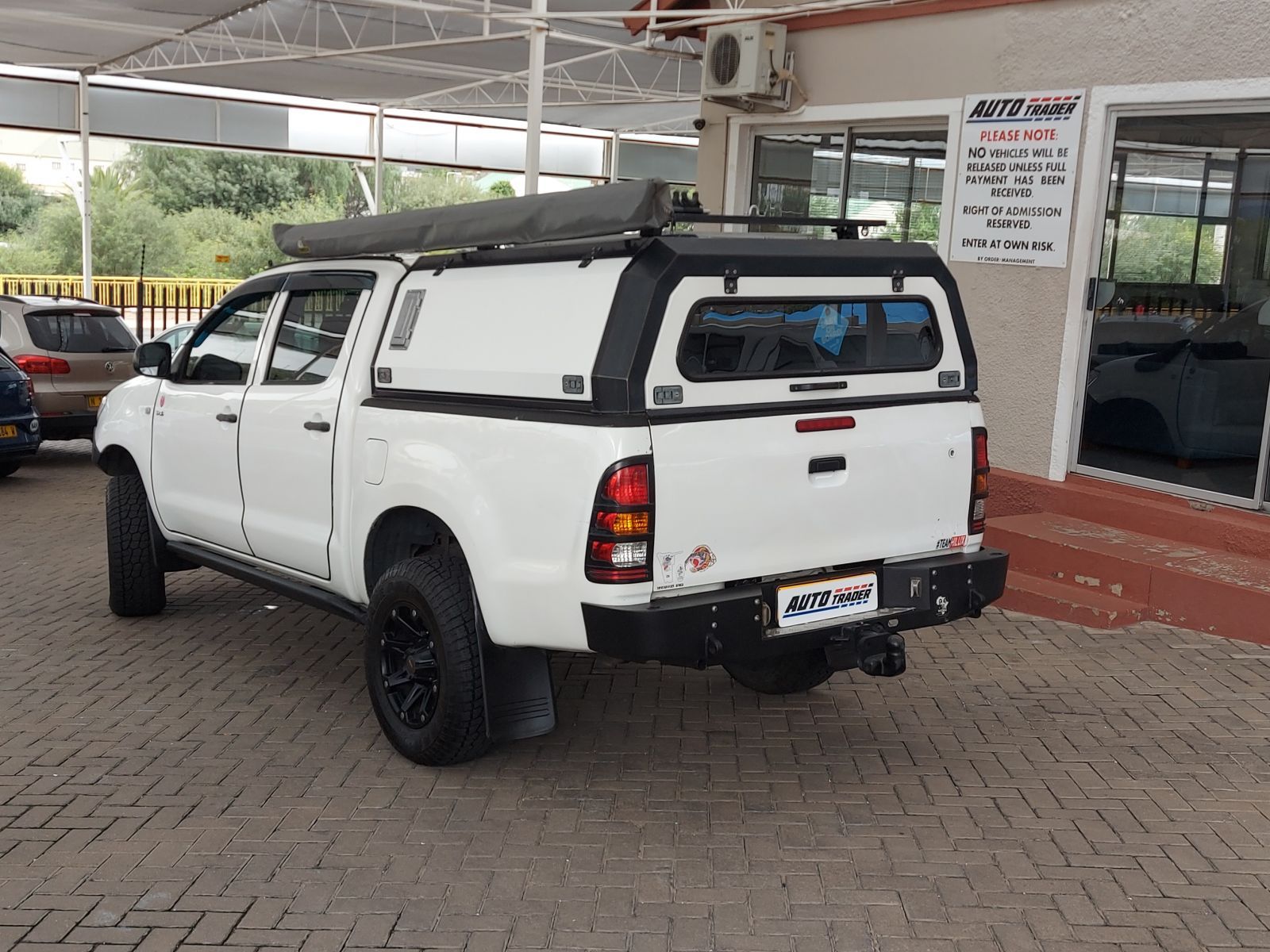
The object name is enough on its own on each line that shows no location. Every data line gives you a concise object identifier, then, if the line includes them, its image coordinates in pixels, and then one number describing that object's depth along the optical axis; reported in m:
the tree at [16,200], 47.00
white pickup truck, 4.23
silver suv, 11.90
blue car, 10.67
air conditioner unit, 9.95
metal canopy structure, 14.10
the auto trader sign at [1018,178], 8.30
